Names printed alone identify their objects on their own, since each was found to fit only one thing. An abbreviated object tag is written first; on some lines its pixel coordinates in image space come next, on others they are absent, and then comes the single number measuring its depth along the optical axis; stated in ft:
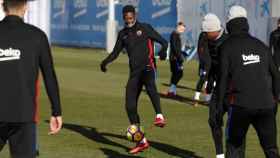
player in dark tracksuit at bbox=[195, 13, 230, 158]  31.40
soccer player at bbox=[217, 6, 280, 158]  26.40
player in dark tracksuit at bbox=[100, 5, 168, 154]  39.24
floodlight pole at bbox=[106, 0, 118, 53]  150.20
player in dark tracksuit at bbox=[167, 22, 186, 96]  69.46
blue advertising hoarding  137.39
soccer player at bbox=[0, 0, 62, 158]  21.76
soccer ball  38.32
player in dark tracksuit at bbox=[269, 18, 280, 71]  62.95
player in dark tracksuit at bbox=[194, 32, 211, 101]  46.45
